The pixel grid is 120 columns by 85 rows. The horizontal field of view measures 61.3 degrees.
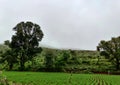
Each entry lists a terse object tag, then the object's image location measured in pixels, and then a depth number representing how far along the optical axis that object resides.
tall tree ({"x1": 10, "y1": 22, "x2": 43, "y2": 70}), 37.15
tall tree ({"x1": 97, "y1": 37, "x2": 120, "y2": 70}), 38.11
